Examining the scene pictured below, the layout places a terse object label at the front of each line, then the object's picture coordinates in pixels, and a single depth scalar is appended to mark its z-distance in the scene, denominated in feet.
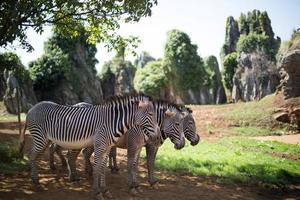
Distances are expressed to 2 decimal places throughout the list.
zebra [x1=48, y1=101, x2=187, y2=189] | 29.64
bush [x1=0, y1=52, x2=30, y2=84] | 43.93
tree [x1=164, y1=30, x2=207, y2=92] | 172.76
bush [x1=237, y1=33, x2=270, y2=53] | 201.80
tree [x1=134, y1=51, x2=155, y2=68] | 264.52
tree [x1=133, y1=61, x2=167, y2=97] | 185.47
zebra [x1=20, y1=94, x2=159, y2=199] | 26.71
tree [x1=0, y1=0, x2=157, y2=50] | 32.27
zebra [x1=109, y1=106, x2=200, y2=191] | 29.58
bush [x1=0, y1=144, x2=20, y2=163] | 36.86
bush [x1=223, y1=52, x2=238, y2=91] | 217.77
